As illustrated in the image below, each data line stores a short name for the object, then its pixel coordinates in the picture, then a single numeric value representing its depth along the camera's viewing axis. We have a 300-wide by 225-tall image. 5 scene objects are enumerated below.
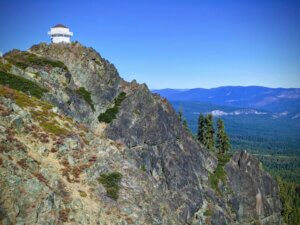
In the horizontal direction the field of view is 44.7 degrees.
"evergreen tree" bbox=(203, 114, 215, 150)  133.75
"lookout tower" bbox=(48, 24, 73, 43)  94.31
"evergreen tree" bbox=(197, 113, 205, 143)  134.50
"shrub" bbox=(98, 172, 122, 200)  40.12
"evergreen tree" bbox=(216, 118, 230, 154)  135.75
